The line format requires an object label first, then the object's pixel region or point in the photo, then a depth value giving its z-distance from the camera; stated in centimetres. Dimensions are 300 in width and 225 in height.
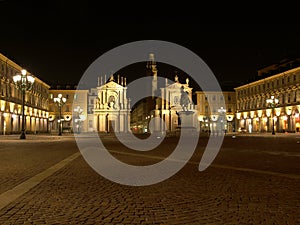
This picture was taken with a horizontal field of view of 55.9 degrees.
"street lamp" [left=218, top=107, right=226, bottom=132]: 7842
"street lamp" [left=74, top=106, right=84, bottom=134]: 7694
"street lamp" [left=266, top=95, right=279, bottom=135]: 4180
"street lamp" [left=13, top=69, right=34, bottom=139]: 2488
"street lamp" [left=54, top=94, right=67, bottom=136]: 3587
